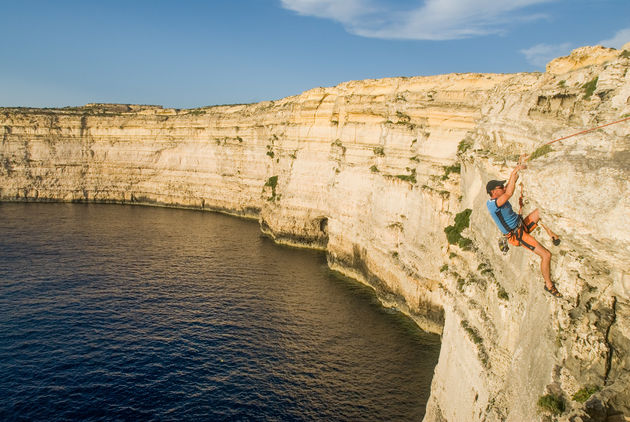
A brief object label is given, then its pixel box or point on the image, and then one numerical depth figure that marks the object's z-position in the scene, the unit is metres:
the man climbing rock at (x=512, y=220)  9.67
